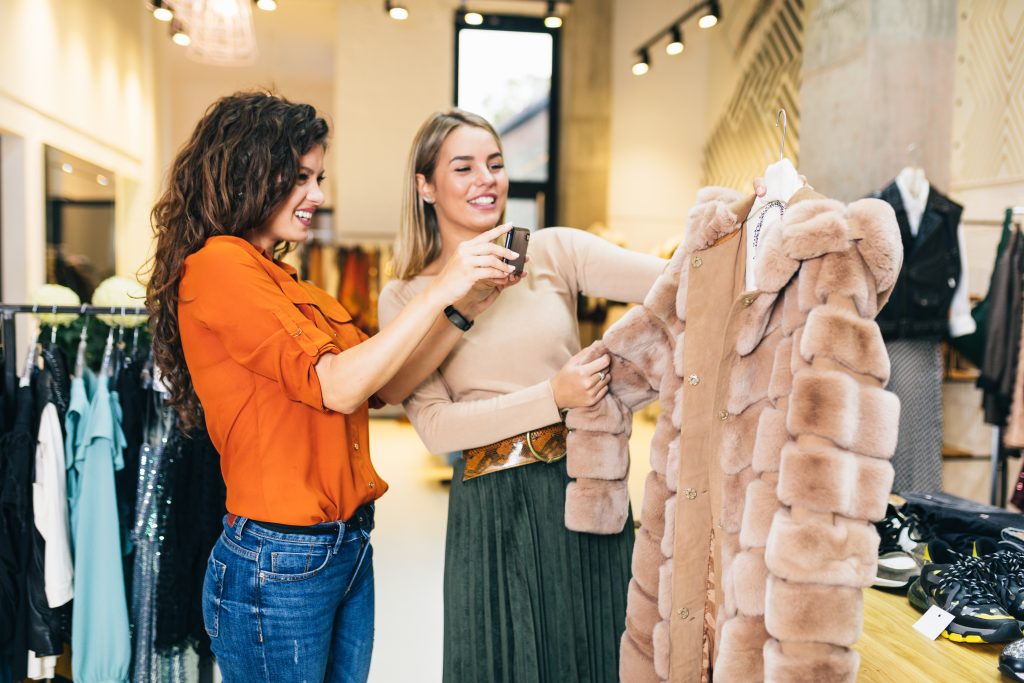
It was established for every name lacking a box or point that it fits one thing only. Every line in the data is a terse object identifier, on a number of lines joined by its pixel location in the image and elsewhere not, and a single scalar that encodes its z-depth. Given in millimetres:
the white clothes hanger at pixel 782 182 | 1348
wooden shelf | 1493
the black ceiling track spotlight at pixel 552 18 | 6902
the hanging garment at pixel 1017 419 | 3836
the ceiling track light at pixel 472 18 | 6590
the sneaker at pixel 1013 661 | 1419
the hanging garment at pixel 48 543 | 2068
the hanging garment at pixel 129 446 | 2176
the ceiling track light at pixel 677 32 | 6035
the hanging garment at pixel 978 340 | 4008
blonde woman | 1592
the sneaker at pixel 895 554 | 1886
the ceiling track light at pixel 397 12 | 6617
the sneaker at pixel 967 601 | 1558
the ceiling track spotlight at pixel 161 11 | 4922
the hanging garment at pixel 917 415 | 3678
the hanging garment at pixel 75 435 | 2135
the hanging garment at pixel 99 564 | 2105
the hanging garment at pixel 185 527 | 2127
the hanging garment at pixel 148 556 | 2143
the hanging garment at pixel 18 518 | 2035
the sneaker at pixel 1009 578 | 1612
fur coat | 1089
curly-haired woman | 1275
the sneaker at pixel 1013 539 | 1774
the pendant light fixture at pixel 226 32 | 4627
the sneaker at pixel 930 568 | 1729
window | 8172
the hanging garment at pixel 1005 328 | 3896
